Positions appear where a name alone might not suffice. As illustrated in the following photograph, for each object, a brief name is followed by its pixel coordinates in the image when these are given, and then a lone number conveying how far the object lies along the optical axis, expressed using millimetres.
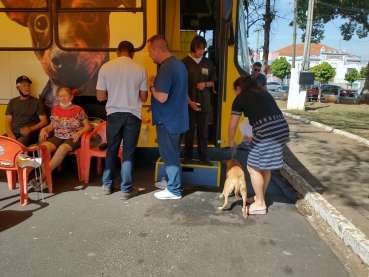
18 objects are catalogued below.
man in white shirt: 4008
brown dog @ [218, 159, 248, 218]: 3863
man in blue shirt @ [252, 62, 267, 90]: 7140
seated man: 4850
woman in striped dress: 3668
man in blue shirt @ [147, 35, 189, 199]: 3838
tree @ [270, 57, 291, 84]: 46125
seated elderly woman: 4656
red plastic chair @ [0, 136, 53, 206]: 3881
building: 57231
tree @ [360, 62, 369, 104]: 21578
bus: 4727
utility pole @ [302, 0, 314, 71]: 15164
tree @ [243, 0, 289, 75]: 19406
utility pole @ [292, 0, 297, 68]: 17391
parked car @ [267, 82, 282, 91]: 45753
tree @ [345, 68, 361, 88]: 36500
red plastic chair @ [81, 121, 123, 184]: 4766
